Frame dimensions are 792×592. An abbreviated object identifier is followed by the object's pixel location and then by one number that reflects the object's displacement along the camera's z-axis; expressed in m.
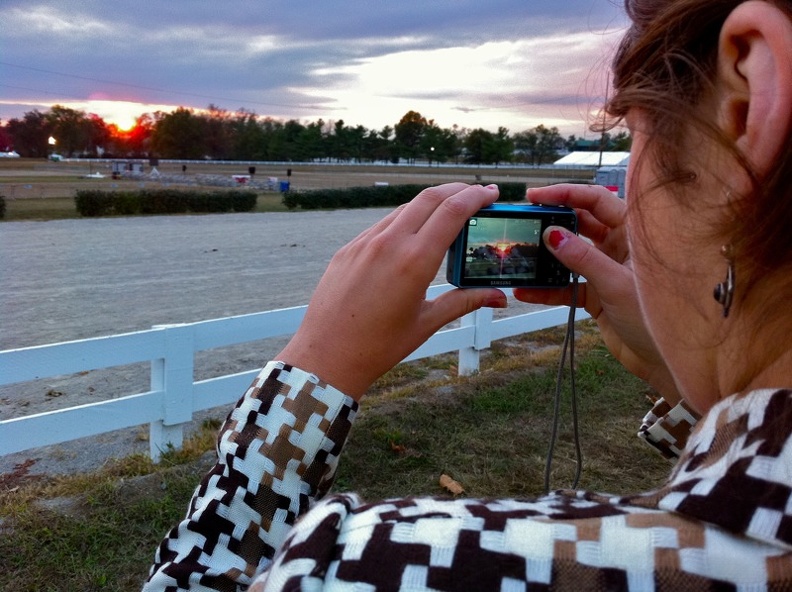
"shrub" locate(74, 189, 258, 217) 28.75
